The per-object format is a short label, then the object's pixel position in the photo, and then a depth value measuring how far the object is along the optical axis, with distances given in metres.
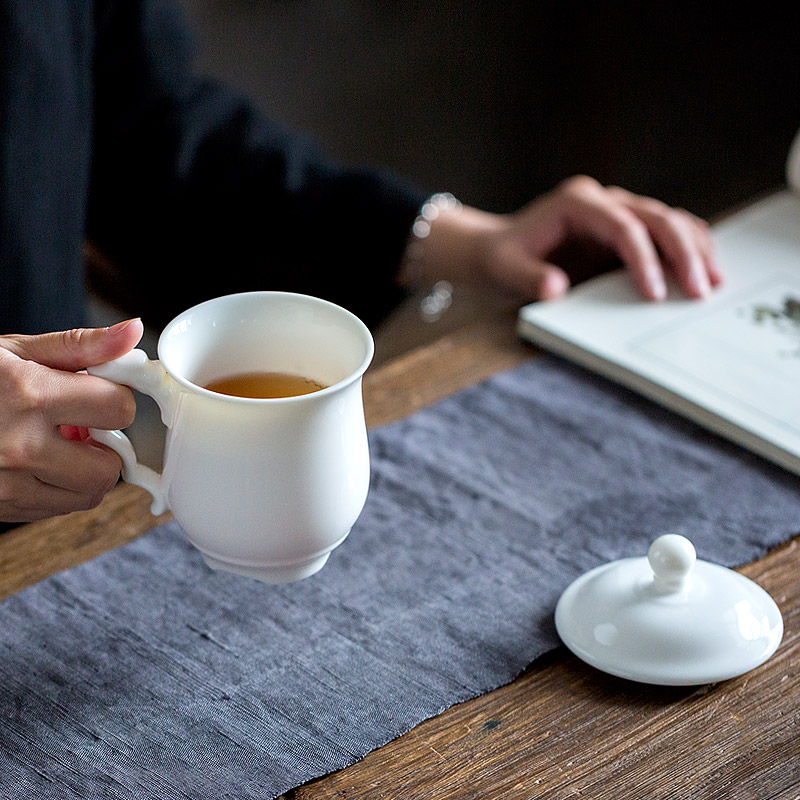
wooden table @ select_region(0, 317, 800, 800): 0.98
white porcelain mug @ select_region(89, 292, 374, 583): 0.98
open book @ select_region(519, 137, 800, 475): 1.20
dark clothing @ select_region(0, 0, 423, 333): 1.39
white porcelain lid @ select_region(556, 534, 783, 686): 1.02
